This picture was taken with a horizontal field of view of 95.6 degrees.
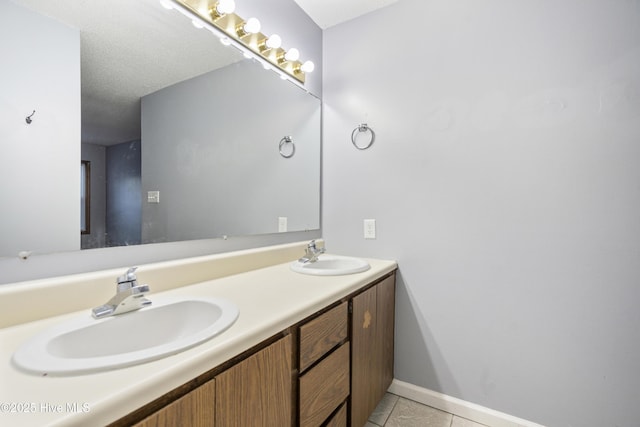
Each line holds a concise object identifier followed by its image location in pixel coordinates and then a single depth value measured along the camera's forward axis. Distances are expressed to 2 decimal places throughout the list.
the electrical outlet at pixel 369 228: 1.76
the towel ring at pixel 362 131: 1.75
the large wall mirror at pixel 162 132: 0.91
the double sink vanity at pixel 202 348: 0.50
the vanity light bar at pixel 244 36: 1.20
